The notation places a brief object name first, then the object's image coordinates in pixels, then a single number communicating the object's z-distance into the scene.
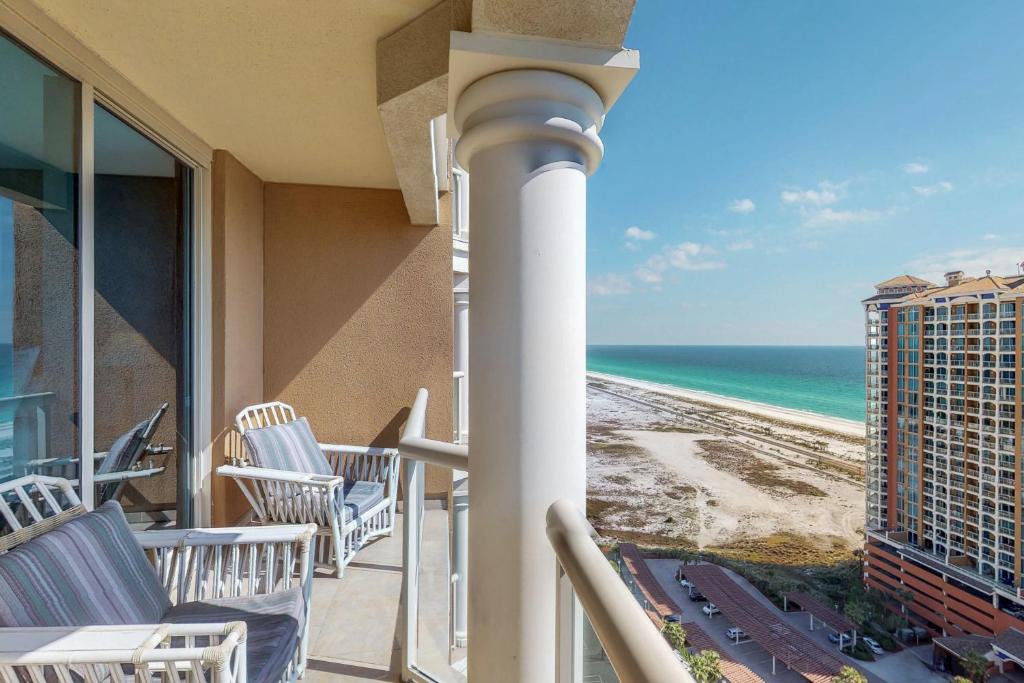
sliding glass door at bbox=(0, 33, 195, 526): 1.57
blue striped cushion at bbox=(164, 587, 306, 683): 1.26
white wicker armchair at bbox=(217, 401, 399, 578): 2.46
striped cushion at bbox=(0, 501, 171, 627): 1.06
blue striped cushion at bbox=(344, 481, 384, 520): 2.63
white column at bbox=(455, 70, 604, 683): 0.90
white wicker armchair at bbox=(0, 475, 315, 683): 0.93
